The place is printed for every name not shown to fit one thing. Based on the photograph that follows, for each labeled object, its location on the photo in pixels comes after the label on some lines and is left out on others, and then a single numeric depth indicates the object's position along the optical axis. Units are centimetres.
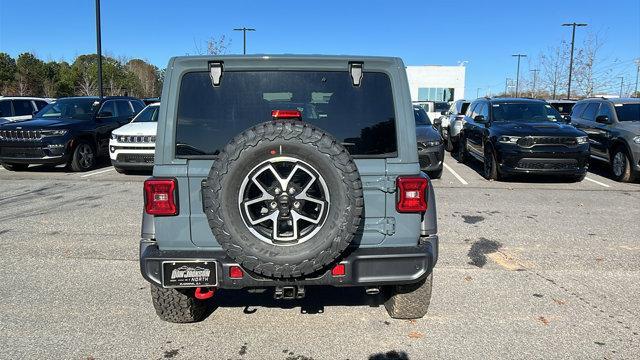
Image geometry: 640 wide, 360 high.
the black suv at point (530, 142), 943
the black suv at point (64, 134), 1062
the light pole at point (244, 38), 3250
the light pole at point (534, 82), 4360
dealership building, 4034
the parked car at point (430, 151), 992
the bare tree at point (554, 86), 3388
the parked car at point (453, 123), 1448
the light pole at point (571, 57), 3038
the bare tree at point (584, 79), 3081
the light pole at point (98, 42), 1697
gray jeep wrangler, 300
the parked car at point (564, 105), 1653
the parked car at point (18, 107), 1373
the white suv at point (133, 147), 1004
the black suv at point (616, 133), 1002
